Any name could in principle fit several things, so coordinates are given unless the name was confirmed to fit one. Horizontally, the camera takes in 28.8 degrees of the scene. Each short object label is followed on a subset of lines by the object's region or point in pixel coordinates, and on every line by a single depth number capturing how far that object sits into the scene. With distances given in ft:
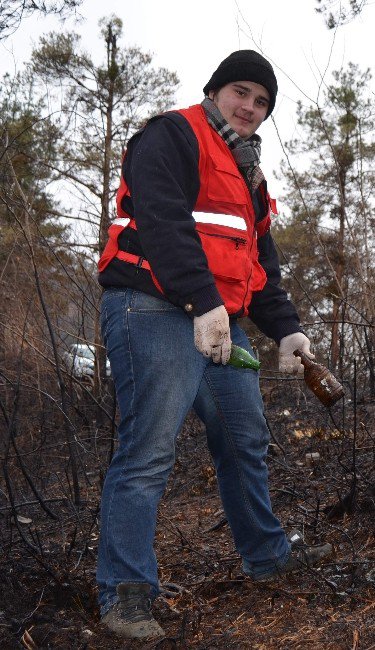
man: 8.14
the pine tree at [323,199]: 58.85
